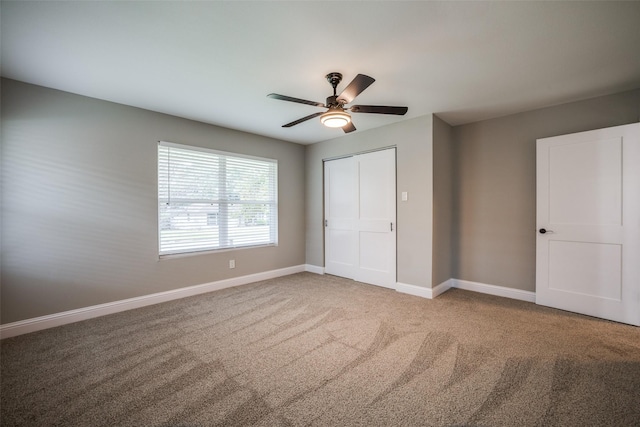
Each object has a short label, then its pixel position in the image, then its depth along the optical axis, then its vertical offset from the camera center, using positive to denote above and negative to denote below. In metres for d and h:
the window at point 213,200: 3.68 +0.19
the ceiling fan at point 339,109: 2.47 +0.96
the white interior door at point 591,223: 2.82 -0.16
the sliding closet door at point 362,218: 4.17 -0.11
